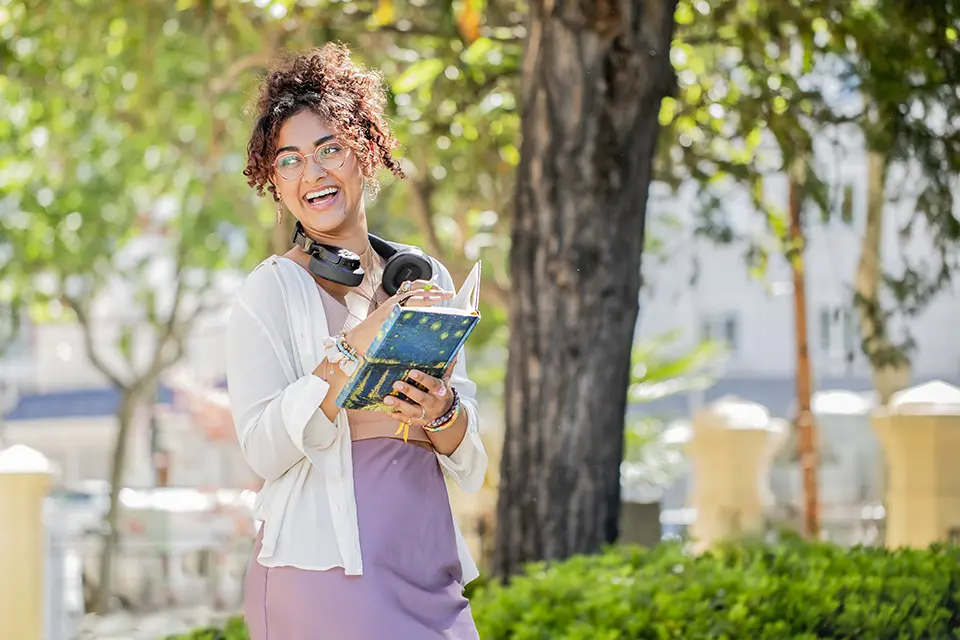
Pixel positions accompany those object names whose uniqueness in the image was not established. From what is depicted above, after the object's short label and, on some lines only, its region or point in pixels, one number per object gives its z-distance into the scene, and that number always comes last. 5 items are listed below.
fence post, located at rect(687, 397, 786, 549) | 21.81
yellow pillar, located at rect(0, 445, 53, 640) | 15.93
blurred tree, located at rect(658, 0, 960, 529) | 13.11
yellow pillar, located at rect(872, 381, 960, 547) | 17.46
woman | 4.80
